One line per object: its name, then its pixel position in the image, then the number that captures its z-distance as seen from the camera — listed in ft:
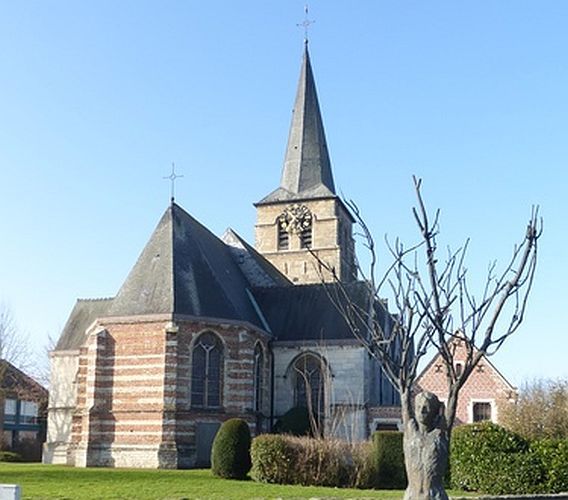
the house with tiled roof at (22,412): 130.41
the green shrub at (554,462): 56.85
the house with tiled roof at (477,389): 108.58
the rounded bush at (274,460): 63.10
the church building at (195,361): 84.48
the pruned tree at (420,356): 30.32
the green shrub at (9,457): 113.50
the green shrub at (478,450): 58.95
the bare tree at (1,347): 131.97
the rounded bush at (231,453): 66.03
